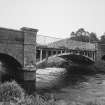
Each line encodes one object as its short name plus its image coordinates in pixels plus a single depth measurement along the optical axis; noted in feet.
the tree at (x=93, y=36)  225.19
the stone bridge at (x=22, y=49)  47.16
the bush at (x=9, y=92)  26.70
